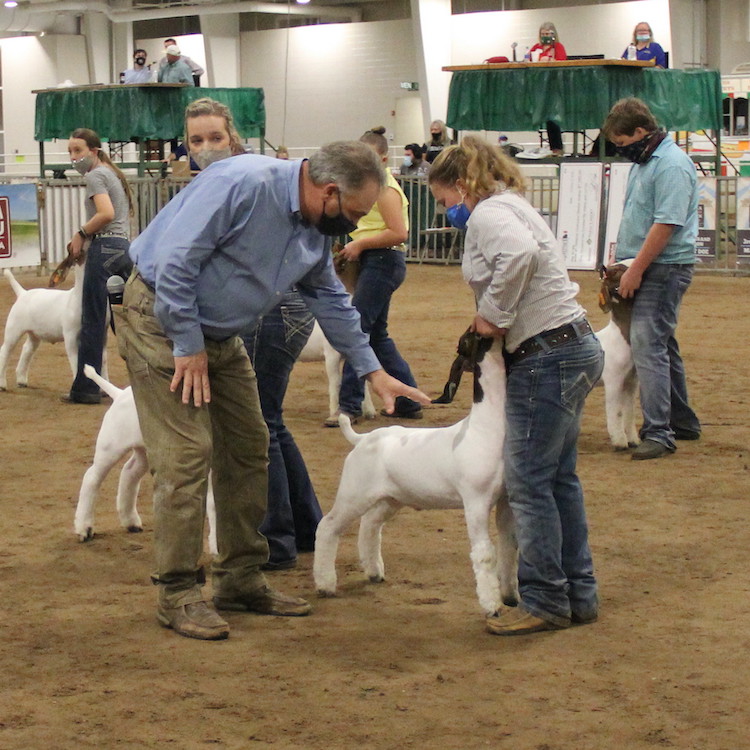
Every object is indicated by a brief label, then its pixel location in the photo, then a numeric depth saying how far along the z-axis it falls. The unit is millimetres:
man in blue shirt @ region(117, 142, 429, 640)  4043
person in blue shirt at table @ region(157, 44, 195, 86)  23609
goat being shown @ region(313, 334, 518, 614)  4398
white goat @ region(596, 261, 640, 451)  7281
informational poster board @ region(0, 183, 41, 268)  16859
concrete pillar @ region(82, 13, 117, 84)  34219
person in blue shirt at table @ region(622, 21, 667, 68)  20844
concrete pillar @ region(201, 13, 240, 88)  33094
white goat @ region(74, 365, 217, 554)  5461
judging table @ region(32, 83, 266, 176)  21219
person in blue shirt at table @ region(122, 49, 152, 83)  24703
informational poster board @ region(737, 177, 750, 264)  16281
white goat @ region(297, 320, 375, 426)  8234
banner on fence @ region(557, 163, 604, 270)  16922
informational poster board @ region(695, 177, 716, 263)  17062
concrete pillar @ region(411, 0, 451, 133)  29078
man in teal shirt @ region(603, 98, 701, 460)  6867
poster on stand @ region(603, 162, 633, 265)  16406
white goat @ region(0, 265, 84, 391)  9109
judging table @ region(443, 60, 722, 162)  18297
